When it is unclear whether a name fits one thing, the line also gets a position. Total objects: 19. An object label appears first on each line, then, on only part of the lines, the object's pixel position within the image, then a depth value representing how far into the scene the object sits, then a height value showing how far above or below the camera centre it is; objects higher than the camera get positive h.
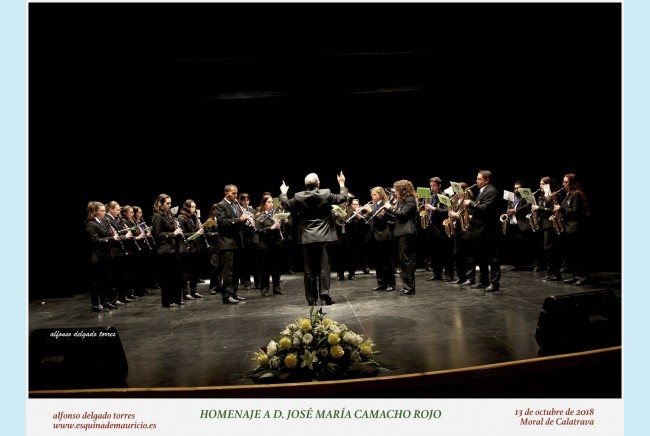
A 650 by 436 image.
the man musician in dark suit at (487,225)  6.59 -0.15
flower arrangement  3.05 -0.94
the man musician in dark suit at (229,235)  6.71 -0.28
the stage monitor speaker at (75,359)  3.21 -1.00
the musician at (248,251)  7.79 -0.65
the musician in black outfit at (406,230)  6.77 -0.22
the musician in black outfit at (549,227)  7.32 -0.20
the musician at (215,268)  8.24 -0.96
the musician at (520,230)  8.62 -0.28
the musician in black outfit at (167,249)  6.60 -0.48
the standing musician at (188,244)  7.25 -0.45
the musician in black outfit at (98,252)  6.72 -0.53
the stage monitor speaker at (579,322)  3.43 -0.80
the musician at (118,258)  7.21 -0.67
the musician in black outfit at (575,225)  6.77 -0.15
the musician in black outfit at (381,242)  7.32 -0.43
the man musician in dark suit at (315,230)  5.99 -0.19
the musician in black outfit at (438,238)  8.26 -0.42
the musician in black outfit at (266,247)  7.47 -0.51
